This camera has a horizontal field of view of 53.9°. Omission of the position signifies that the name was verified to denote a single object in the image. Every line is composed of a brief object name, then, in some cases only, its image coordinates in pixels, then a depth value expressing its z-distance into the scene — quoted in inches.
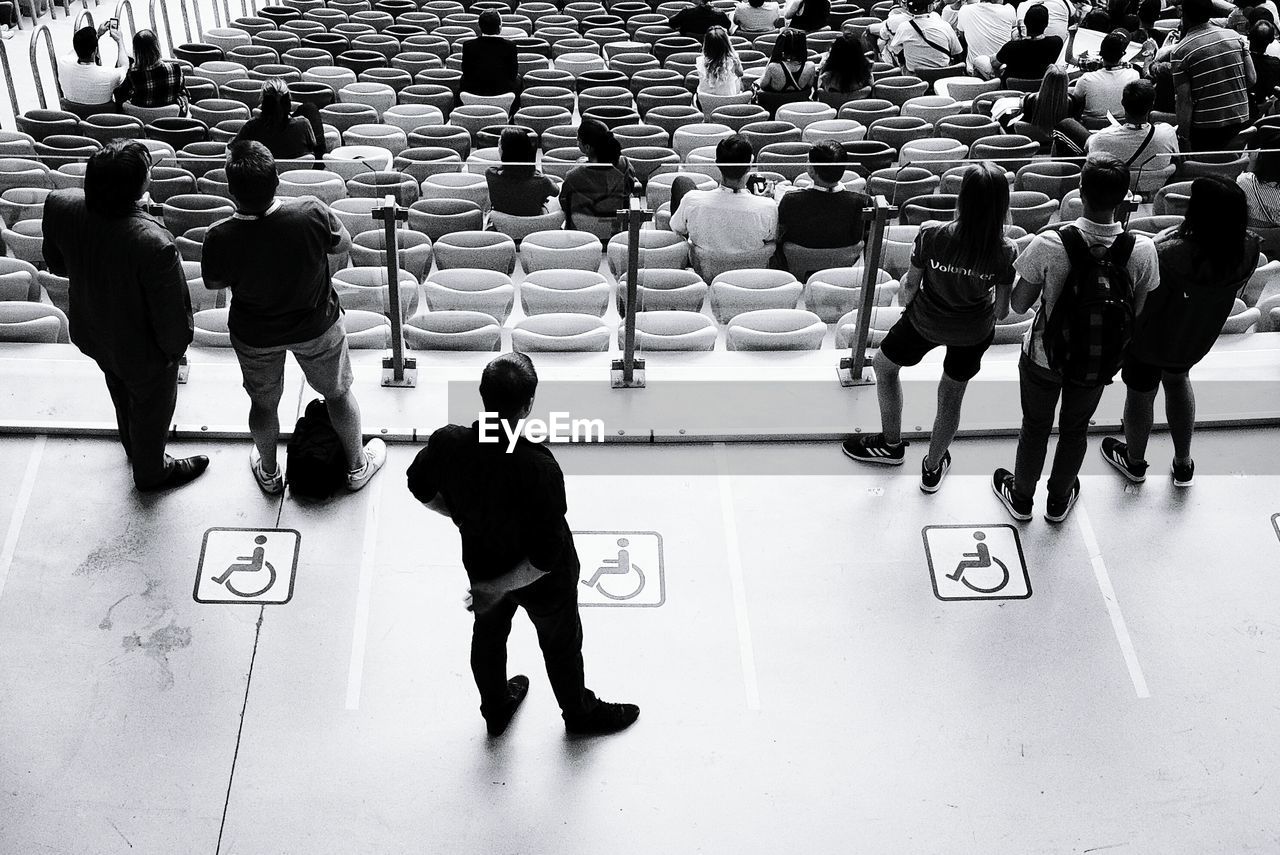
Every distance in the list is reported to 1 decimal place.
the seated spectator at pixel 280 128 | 294.2
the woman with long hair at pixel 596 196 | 222.7
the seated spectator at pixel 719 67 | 356.5
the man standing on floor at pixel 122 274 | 166.9
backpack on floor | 187.3
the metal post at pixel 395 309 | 205.0
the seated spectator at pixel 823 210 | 237.5
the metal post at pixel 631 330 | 208.2
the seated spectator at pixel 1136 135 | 280.1
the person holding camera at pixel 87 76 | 346.9
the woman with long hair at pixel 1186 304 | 171.2
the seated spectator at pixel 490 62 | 365.7
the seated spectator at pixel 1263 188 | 234.4
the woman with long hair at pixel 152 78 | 334.3
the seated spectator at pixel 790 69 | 354.9
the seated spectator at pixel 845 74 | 354.3
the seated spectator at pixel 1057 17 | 417.1
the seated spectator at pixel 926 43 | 403.2
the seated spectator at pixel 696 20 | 446.3
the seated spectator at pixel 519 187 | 240.2
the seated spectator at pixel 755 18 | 452.8
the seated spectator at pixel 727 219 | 240.8
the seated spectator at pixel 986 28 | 411.8
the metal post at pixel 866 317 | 212.5
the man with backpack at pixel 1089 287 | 165.0
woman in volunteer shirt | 165.0
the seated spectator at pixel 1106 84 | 329.1
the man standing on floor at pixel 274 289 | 165.2
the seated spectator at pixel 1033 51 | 375.6
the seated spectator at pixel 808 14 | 444.1
